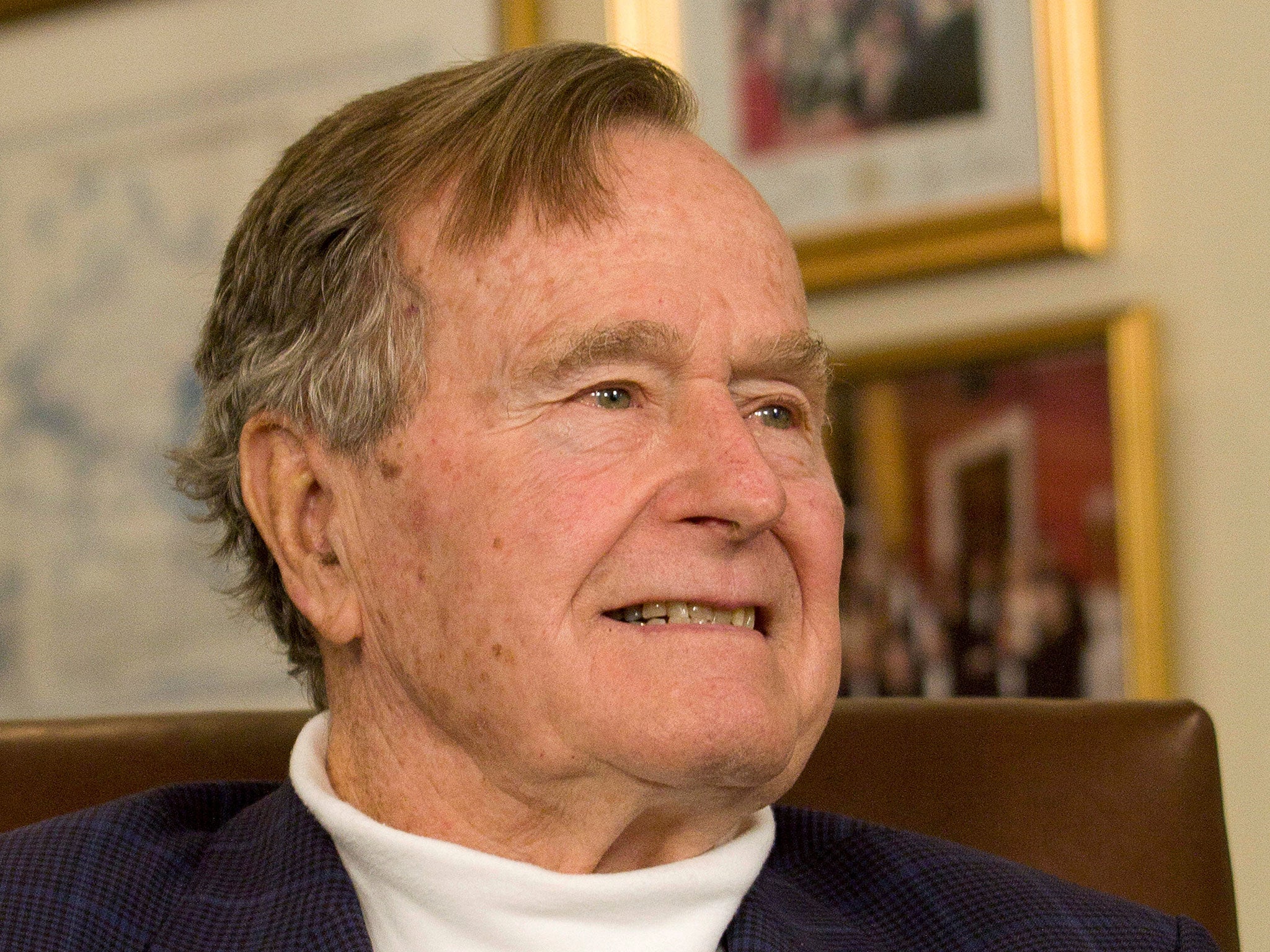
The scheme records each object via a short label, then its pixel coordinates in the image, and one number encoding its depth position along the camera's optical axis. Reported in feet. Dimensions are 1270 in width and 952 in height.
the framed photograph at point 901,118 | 15.28
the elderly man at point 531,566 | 9.34
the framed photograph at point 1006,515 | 14.76
